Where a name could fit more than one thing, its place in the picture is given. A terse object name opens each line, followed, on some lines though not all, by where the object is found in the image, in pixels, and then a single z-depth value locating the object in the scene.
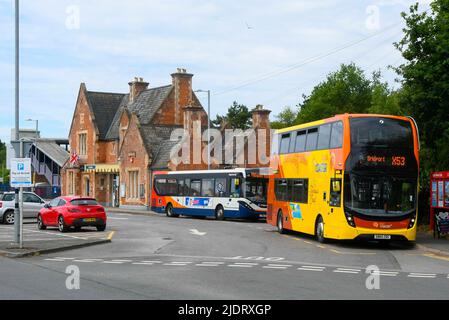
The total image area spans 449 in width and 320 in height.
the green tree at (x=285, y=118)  108.00
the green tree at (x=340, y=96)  82.69
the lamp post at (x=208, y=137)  51.80
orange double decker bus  22.83
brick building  58.66
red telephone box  26.77
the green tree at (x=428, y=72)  25.19
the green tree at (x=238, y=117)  115.50
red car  30.45
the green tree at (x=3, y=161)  127.06
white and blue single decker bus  40.56
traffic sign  21.72
